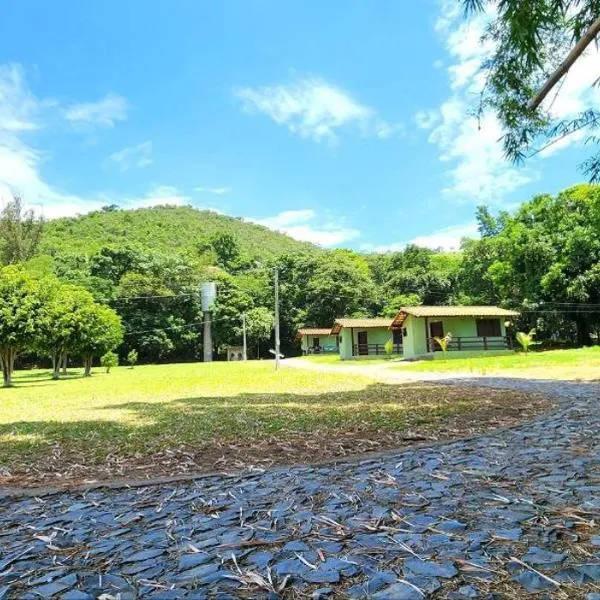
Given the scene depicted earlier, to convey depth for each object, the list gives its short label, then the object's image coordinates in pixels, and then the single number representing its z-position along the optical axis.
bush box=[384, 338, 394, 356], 33.06
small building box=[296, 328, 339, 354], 43.44
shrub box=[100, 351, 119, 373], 26.26
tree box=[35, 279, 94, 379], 17.67
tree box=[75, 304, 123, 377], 20.62
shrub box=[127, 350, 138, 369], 34.67
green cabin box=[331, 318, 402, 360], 34.78
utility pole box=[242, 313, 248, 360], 39.96
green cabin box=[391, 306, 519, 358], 28.05
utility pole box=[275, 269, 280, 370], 23.44
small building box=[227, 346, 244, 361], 44.38
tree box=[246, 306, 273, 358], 43.53
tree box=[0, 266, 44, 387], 16.02
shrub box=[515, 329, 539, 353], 24.02
